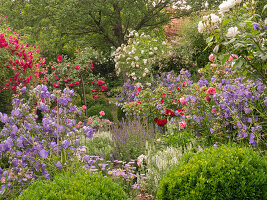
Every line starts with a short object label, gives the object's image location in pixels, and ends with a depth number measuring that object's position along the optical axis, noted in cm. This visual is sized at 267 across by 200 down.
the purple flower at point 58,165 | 236
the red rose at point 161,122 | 454
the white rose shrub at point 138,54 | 906
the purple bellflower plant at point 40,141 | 233
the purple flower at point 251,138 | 279
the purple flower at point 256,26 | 257
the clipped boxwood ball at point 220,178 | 197
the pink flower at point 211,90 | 339
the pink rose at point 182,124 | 387
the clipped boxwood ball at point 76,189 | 178
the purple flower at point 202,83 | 405
